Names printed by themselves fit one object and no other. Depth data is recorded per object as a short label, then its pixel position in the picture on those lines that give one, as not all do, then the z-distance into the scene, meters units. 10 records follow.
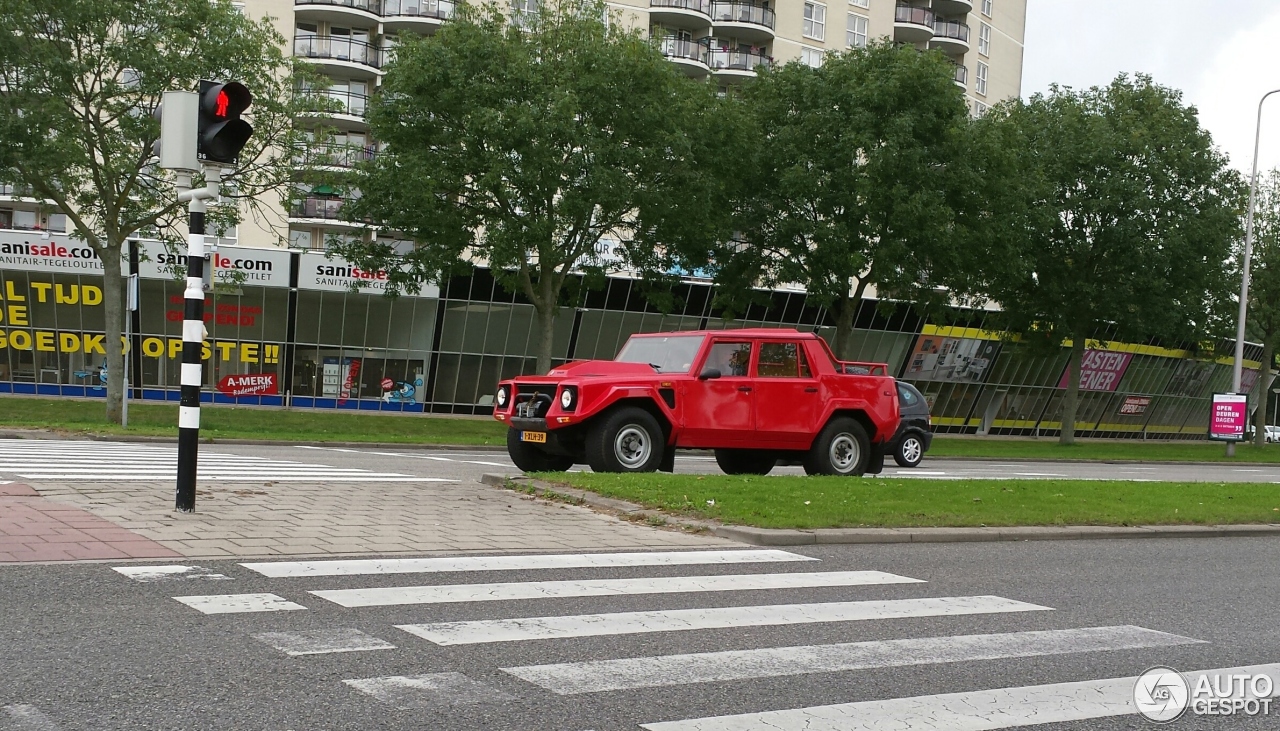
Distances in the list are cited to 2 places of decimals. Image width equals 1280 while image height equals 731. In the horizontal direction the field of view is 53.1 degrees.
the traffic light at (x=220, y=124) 9.30
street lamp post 44.32
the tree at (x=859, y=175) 35.75
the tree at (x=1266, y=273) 52.31
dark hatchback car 25.94
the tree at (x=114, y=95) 26.45
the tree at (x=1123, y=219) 43.94
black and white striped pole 9.47
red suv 15.23
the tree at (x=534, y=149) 30.67
